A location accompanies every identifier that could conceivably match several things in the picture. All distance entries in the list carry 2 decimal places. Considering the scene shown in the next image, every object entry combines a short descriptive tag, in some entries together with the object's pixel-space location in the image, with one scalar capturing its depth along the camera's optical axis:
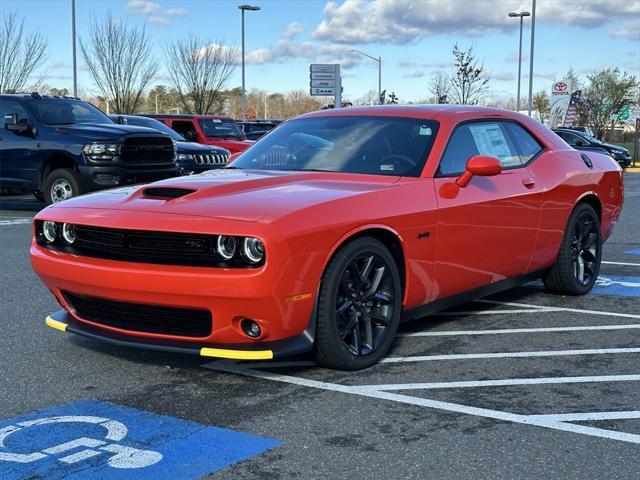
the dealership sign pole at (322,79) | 41.03
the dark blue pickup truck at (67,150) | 13.72
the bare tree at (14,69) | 31.94
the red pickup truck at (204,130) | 20.42
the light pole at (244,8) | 40.81
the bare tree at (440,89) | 53.12
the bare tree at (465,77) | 48.84
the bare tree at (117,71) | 37.41
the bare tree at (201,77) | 42.34
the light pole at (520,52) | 44.92
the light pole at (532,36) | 39.03
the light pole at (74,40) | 30.91
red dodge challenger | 4.23
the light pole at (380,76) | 55.65
